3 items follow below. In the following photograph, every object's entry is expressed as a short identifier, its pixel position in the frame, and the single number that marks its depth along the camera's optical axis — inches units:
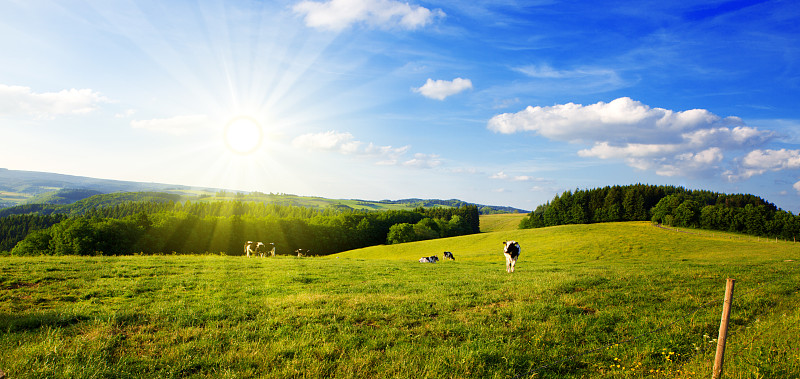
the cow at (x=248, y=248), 1402.2
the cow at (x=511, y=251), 1037.2
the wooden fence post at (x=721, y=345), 245.1
